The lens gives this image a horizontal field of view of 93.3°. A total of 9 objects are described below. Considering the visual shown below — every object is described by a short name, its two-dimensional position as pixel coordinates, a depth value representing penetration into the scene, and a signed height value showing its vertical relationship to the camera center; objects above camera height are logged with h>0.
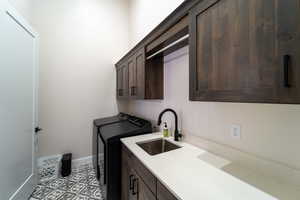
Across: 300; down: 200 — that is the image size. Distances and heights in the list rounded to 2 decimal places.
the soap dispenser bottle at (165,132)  1.77 -0.40
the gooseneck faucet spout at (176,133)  1.63 -0.38
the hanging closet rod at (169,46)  1.29 +0.56
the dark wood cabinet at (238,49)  0.60 +0.27
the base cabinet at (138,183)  0.91 -0.65
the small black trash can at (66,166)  2.46 -1.16
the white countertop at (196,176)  0.73 -0.48
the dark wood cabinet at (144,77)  1.81 +0.32
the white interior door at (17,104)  1.41 -0.05
